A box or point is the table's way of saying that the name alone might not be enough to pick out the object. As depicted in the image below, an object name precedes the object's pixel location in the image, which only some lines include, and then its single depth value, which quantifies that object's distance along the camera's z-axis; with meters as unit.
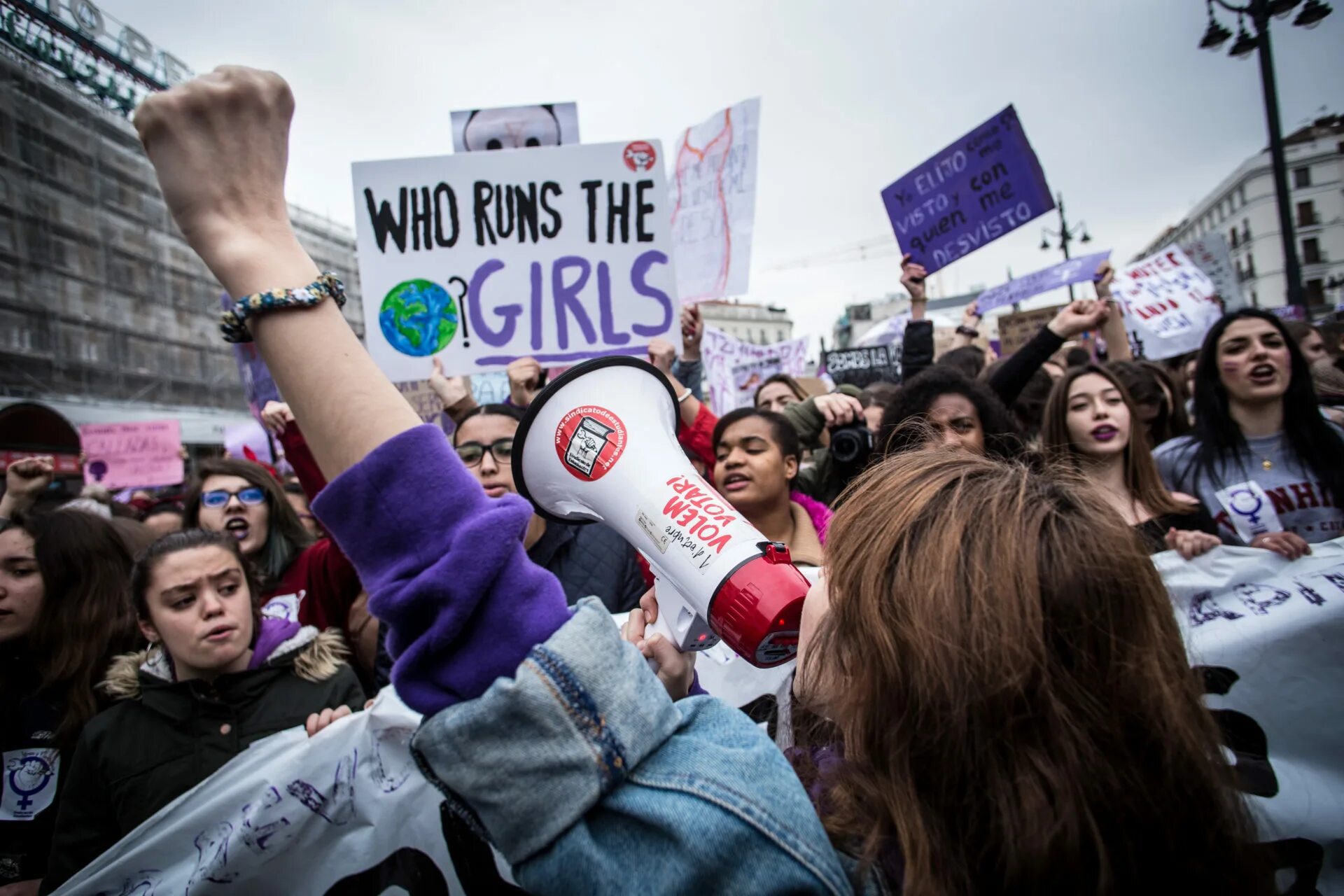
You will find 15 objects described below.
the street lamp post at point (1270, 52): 5.94
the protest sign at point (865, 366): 8.06
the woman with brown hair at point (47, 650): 2.12
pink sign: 8.26
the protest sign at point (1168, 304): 5.99
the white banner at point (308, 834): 1.53
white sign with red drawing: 3.91
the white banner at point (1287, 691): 1.70
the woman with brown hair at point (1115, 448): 2.57
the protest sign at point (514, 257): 3.11
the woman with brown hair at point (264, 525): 3.00
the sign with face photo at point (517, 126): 3.45
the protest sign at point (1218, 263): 7.78
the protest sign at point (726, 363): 7.82
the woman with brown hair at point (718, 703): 0.67
